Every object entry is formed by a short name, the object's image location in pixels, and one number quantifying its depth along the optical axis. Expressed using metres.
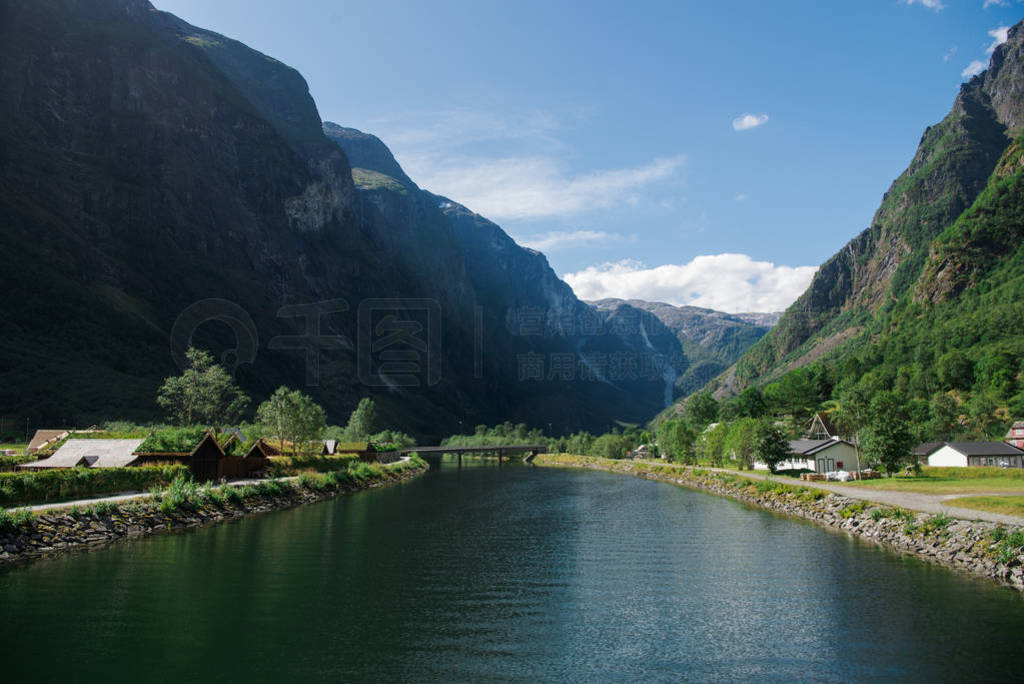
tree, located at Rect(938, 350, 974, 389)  134.88
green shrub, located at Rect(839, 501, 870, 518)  49.50
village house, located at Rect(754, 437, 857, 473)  89.75
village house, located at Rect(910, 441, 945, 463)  95.69
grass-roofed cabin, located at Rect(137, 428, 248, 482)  56.94
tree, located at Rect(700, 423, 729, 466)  118.06
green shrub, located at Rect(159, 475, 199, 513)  45.93
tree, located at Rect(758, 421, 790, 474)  91.56
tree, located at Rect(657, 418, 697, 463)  134.82
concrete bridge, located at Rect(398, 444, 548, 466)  170.52
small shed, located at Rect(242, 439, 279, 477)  70.38
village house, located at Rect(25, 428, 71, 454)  71.19
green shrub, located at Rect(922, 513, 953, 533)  38.56
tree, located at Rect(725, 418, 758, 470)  102.49
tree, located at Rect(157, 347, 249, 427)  99.94
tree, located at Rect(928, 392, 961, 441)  110.81
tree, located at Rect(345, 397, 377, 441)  156.12
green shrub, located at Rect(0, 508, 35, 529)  33.72
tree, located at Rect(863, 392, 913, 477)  70.62
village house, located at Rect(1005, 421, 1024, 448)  104.75
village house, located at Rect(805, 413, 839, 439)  125.19
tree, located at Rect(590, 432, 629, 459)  176.88
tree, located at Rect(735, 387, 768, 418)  166.12
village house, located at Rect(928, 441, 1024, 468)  88.31
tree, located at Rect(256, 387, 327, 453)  85.69
